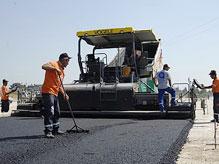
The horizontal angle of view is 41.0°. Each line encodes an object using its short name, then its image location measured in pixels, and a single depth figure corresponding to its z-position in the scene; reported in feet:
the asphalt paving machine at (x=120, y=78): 23.83
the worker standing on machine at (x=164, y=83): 23.90
